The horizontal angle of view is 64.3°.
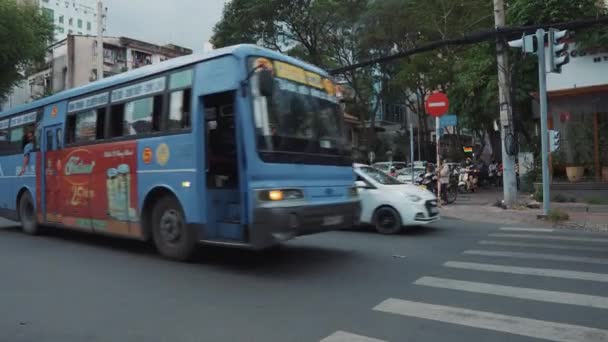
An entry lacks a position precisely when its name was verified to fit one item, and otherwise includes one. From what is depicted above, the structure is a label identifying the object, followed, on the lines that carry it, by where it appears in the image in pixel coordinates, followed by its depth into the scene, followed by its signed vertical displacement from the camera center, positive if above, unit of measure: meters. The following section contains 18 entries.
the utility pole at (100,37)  23.06 +6.53
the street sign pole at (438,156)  15.87 +0.31
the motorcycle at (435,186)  16.73 -0.70
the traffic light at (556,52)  11.58 +2.68
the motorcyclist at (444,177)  15.98 -0.38
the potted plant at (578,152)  16.38 +0.36
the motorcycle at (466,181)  21.86 -0.71
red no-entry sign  15.60 +1.99
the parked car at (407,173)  24.50 -0.34
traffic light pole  12.19 +0.89
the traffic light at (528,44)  11.85 +2.97
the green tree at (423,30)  24.69 +7.49
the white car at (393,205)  9.86 -0.78
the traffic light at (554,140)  17.23 +0.82
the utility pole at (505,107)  14.58 +1.72
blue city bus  6.30 +0.26
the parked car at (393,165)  29.17 +0.11
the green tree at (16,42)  26.45 +7.73
